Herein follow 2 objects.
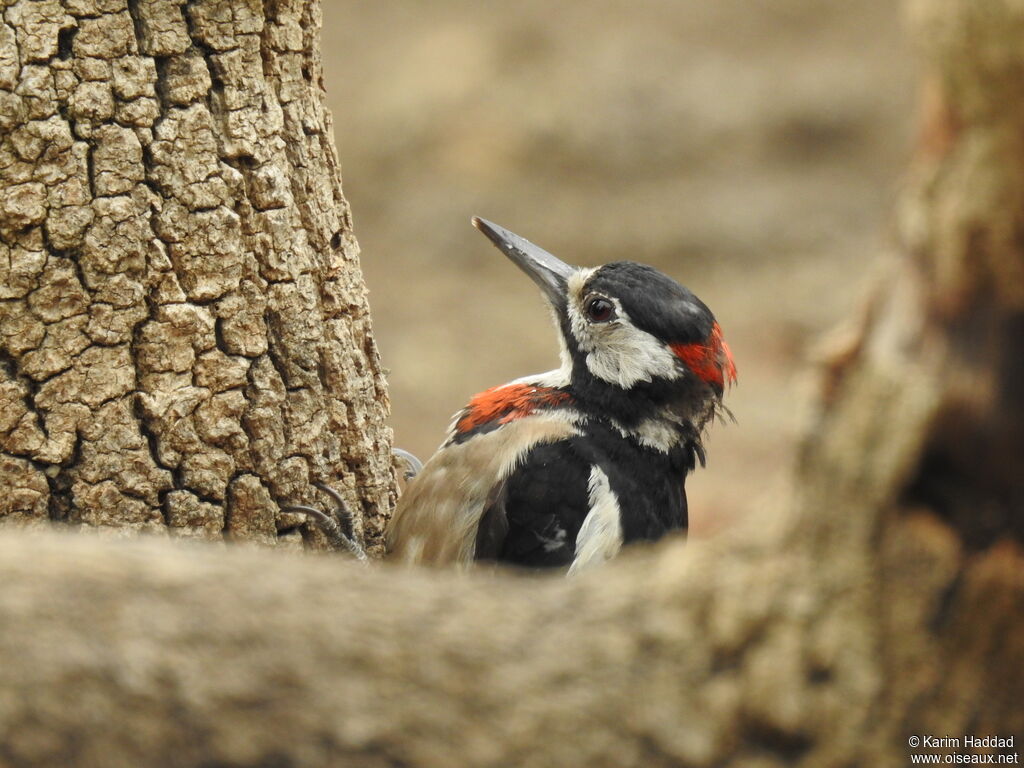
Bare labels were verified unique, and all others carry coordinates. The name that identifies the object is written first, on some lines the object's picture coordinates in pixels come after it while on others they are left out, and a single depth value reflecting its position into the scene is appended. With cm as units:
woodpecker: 613
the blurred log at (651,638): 277
